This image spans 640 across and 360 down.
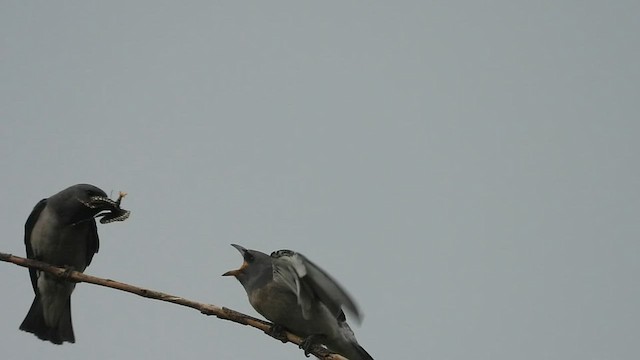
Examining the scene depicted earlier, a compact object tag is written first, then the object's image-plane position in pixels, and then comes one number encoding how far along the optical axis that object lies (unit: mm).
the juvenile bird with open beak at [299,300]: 14164
